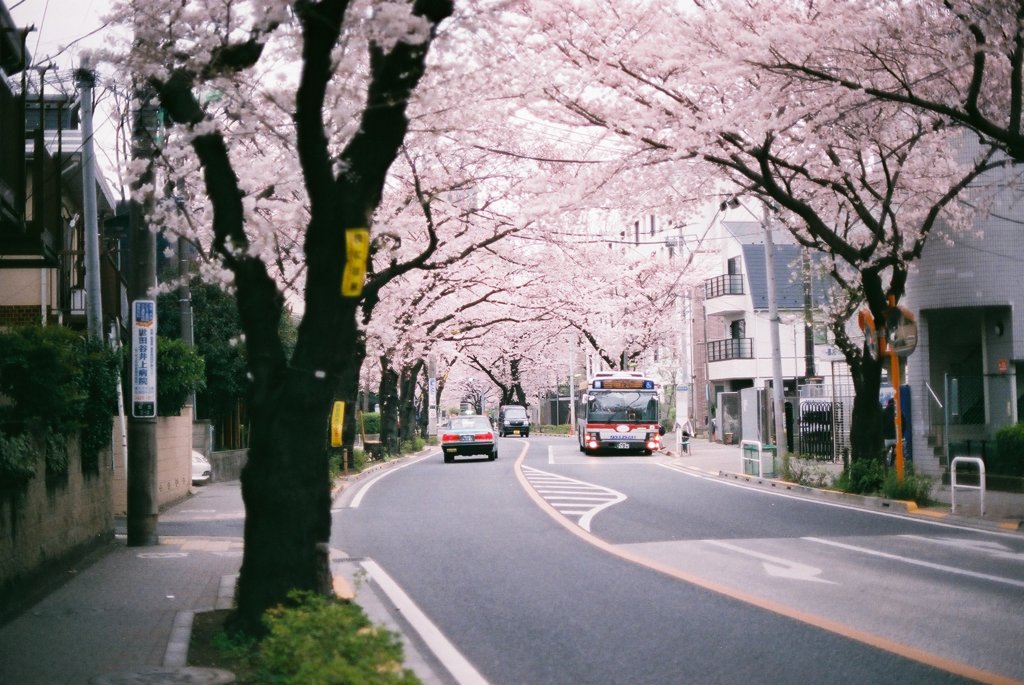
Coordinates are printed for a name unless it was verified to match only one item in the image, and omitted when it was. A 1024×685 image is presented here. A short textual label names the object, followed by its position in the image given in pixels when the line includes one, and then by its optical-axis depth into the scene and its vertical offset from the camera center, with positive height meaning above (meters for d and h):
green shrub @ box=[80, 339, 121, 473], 14.40 +0.15
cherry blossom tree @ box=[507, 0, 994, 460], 15.92 +4.54
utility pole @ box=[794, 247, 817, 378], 27.42 +2.92
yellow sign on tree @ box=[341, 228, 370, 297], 7.94 +1.06
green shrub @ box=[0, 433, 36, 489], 9.62 -0.39
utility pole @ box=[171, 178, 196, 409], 22.75 +2.28
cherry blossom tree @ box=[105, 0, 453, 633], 7.81 +1.15
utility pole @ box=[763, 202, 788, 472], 26.94 +0.95
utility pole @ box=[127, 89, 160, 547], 14.20 -0.26
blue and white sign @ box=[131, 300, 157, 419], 14.41 +0.75
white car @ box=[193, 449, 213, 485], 27.80 -1.44
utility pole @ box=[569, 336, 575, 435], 73.59 -0.16
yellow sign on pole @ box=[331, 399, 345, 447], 28.00 -0.29
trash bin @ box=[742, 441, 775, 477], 27.48 -1.58
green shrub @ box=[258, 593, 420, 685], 5.23 -1.27
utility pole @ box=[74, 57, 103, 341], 17.62 +3.12
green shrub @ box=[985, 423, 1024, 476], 22.03 -1.22
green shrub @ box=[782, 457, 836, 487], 23.77 -1.78
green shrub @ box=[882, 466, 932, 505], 19.50 -1.69
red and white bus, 42.00 -0.32
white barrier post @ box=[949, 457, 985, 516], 16.72 -1.39
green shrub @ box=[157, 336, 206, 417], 21.06 +0.80
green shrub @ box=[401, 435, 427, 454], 48.80 -1.76
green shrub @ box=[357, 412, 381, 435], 73.00 -1.09
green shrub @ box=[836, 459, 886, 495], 21.00 -1.58
